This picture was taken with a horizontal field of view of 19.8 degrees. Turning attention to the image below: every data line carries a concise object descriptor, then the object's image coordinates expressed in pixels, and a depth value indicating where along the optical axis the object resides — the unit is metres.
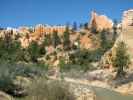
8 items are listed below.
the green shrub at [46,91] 23.66
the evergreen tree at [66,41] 109.04
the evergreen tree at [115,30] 112.04
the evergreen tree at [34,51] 95.19
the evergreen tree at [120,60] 64.72
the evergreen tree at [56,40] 113.75
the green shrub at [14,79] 27.95
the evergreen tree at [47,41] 114.29
